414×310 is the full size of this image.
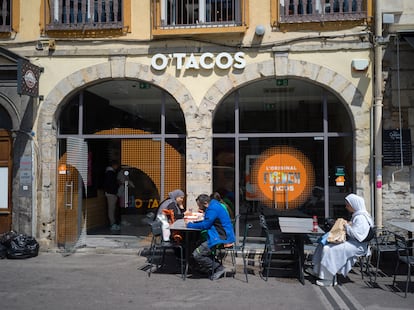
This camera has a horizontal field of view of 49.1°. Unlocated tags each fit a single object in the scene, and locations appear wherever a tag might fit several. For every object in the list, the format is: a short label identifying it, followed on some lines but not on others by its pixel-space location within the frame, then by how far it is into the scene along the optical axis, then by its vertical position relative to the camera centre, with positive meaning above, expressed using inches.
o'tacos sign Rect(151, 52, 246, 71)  339.3 +81.1
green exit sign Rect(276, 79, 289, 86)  349.1 +66.1
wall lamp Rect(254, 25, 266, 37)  334.0 +101.6
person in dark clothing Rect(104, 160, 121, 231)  374.9 -19.9
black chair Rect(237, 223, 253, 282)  273.9 -62.6
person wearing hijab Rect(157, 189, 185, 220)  314.0 -24.8
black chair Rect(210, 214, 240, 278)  272.2 -53.2
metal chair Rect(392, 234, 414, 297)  238.8 -45.6
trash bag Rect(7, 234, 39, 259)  324.5 -56.9
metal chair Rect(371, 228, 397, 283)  276.5 -48.2
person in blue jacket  269.0 -38.4
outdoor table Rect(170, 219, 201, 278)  273.1 -41.6
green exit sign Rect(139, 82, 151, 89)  361.1 +66.4
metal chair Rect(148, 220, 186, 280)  286.0 -58.2
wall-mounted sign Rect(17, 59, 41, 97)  329.4 +67.7
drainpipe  317.4 +32.7
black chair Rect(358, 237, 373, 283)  274.6 -62.1
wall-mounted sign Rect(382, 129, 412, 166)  317.1 +14.3
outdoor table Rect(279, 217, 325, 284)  264.6 -37.6
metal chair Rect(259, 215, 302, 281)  283.6 -62.1
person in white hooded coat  260.5 -47.6
